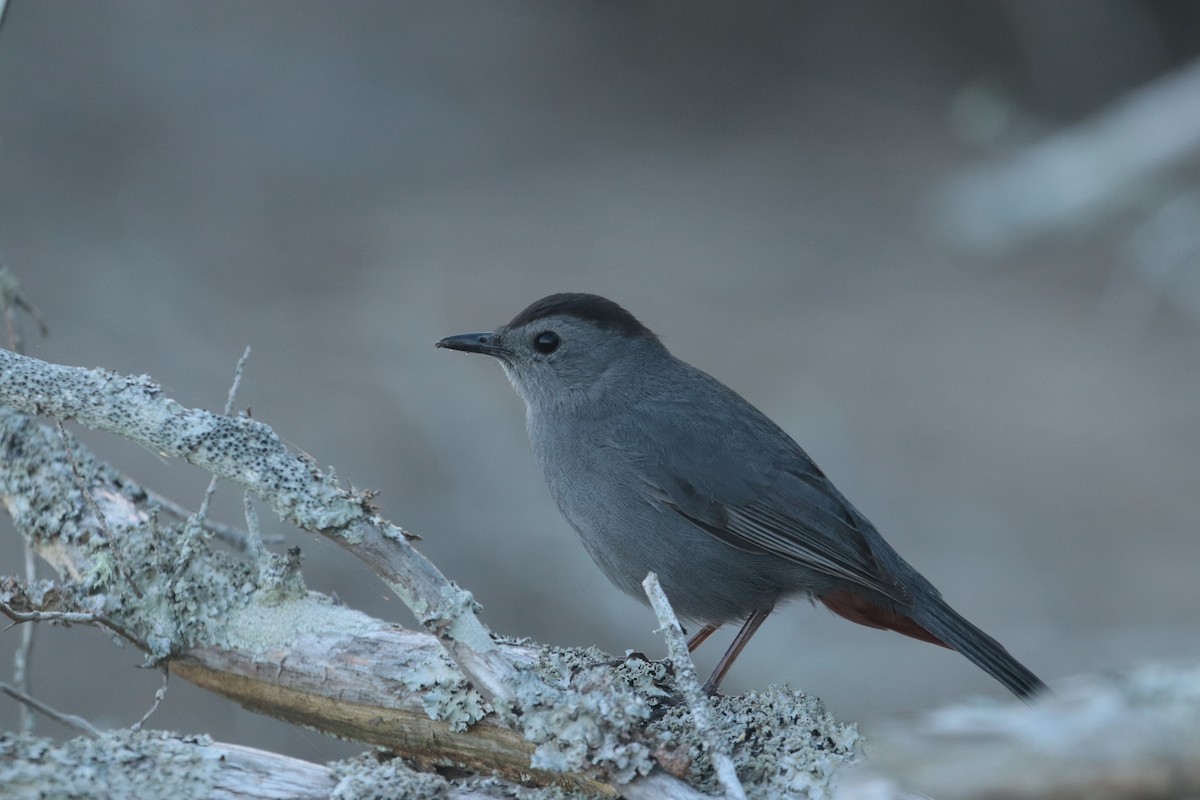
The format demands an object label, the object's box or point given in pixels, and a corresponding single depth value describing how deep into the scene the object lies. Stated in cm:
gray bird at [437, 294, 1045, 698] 732
